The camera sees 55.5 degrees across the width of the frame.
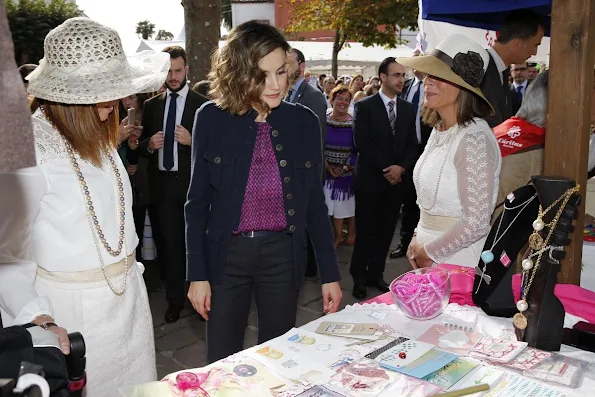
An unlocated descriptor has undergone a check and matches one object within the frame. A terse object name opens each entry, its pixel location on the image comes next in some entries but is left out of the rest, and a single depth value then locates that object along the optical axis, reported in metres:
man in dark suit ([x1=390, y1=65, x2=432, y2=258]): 5.83
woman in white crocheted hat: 1.86
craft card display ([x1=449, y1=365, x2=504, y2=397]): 1.46
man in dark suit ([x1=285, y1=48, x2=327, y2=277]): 4.86
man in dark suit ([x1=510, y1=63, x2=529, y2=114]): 7.88
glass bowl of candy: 1.88
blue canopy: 3.21
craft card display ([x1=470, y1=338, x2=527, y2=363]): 1.62
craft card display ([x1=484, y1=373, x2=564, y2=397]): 1.42
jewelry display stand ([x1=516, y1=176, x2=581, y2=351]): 1.68
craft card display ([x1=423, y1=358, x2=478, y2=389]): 1.47
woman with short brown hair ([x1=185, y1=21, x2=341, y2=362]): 2.15
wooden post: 2.05
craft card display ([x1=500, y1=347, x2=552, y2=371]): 1.57
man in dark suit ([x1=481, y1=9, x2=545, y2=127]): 3.35
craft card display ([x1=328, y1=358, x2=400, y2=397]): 1.43
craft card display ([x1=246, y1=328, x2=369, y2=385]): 1.52
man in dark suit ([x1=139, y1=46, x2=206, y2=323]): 4.33
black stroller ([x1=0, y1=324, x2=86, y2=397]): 0.77
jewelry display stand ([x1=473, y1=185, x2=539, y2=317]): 1.90
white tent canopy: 17.59
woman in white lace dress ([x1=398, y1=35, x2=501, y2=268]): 2.31
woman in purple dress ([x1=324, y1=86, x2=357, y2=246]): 6.00
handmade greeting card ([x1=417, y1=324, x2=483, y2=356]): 1.70
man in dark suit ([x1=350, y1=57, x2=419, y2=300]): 4.91
